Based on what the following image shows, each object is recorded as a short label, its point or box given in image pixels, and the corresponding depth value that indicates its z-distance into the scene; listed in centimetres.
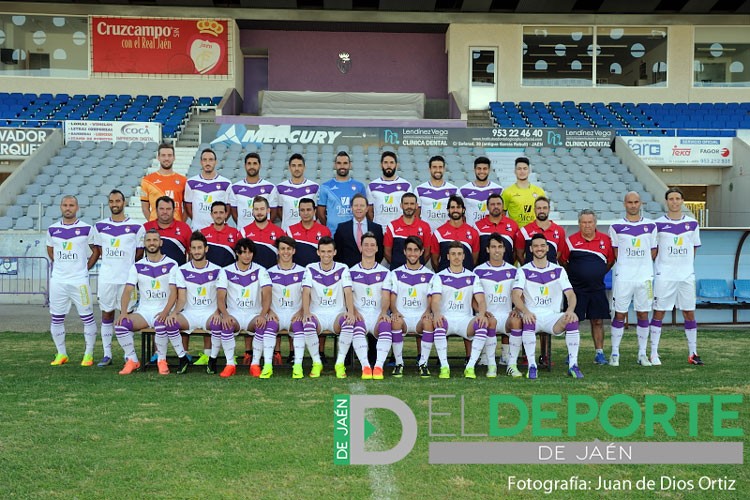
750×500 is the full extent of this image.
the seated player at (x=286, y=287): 747
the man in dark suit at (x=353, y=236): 800
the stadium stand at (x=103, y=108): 2266
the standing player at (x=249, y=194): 834
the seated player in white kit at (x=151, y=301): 741
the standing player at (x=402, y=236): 787
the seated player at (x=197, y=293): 745
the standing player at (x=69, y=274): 819
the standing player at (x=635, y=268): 834
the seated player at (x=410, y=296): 735
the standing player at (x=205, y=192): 838
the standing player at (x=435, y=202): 845
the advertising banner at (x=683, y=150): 2075
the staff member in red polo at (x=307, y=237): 793
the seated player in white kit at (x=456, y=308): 723
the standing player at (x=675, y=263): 853
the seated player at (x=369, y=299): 722
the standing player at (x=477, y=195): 833
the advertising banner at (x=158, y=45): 2523
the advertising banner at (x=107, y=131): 2044
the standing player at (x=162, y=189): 845
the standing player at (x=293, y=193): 836
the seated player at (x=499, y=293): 737
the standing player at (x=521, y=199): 840
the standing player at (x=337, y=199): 828
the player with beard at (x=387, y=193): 831
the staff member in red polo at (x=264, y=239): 797
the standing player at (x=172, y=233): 796
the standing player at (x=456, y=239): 782
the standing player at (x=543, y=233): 788
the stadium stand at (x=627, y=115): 2328
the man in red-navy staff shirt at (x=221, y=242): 797
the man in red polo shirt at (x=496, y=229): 794
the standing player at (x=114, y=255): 809
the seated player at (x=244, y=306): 730
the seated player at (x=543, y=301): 725
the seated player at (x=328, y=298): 726
